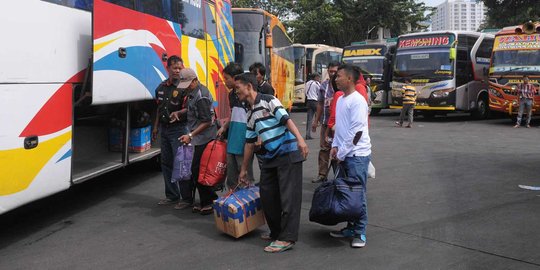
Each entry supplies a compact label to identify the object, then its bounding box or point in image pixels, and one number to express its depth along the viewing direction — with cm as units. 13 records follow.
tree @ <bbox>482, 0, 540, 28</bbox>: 3172
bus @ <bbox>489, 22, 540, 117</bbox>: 1573
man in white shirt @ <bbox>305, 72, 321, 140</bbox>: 1332
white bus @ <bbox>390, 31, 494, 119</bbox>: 1766
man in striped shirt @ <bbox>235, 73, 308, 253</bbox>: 460
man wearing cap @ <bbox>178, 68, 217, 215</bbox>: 575
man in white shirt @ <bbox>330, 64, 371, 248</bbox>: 468
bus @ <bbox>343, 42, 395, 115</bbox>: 2100
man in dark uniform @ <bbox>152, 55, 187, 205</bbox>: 606
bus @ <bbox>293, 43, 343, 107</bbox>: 2486
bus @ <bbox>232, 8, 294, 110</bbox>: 1461
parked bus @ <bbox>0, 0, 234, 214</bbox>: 443
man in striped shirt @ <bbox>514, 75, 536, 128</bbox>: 1533
